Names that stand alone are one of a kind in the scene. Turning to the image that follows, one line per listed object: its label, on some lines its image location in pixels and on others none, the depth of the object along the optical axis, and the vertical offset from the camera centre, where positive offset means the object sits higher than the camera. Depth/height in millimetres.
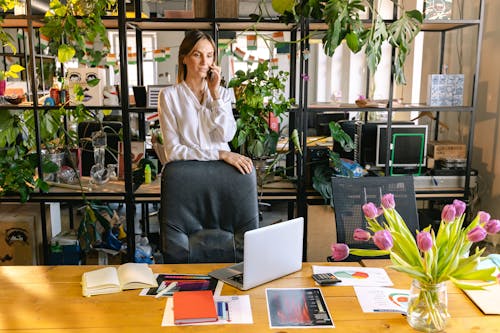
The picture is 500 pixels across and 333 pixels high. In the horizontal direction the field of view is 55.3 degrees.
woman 2436 -105
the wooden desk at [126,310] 1410 -697
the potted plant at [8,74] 3322 +86
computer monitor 3385 -388
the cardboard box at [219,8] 3119 +516
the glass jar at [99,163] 3395 -539
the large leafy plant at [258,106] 3098 -111
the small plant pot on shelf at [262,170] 3354 -570
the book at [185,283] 1650 -689
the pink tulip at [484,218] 1405 -371
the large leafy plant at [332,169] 3221 -544
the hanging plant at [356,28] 2818 +367
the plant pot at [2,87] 3364 -5
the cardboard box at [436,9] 3195 +540
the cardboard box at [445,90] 3336 +1
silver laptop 1593 -581
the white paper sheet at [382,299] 1534 -691
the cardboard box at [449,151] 3430 -432
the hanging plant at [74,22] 3090 +419
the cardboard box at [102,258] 3424 -1218
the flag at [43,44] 4500 +408
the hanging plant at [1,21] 3116 +412
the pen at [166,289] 1623 -691
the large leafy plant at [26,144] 3070 -417
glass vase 1362 -616
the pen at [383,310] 1521 -694
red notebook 1448 -684
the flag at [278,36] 3859 +428
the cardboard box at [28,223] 3188 -908
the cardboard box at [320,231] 3350 -994
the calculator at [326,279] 1710 -681
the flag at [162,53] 5665 +427
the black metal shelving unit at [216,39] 3104 -34
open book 1639 -673
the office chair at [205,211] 2068 -533
